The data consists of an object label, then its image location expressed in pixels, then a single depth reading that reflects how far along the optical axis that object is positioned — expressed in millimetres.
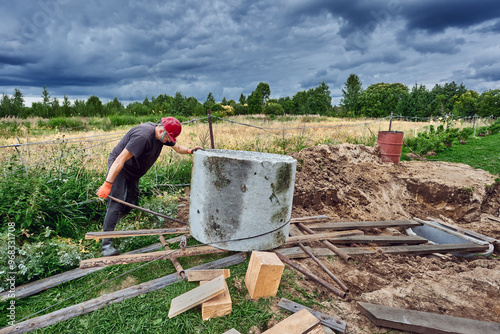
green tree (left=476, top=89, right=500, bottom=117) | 58247
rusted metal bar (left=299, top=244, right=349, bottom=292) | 2998
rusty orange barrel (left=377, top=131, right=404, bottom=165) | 8336
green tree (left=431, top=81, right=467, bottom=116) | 56844
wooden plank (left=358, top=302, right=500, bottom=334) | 2406
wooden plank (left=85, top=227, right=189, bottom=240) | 3436
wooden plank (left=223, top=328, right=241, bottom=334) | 2201
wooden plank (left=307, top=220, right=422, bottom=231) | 4593
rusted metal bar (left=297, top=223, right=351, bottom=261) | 3632
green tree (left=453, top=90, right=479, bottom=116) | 59062
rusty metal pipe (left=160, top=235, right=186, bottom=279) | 3010
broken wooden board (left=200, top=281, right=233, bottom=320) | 2438
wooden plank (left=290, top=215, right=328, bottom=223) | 4742
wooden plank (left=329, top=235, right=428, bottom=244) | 4184
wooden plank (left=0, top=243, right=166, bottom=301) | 2832
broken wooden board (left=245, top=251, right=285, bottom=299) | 2615
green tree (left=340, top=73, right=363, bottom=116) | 58591
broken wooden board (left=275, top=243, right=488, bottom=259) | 3571
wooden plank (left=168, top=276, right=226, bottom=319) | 2436
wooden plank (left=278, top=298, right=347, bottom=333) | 2414
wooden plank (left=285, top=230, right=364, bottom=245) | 3787
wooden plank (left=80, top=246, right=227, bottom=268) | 3027
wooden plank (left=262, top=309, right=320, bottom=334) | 2225
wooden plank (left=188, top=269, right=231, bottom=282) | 2914
